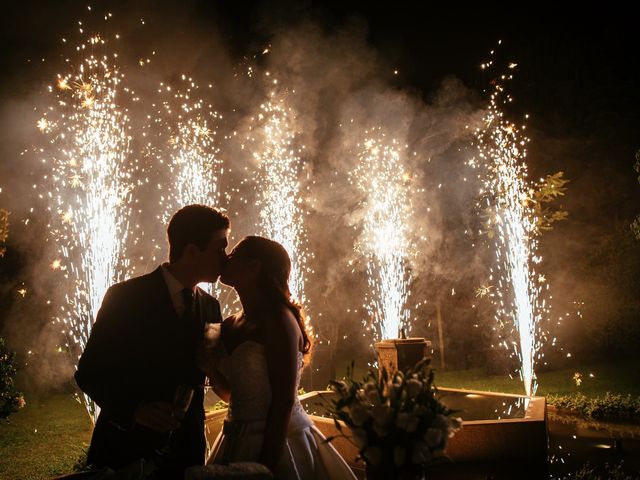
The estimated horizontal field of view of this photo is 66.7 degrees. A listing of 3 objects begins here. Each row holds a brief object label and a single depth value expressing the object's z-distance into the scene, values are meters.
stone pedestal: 8.95
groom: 2.82
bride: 3.21
